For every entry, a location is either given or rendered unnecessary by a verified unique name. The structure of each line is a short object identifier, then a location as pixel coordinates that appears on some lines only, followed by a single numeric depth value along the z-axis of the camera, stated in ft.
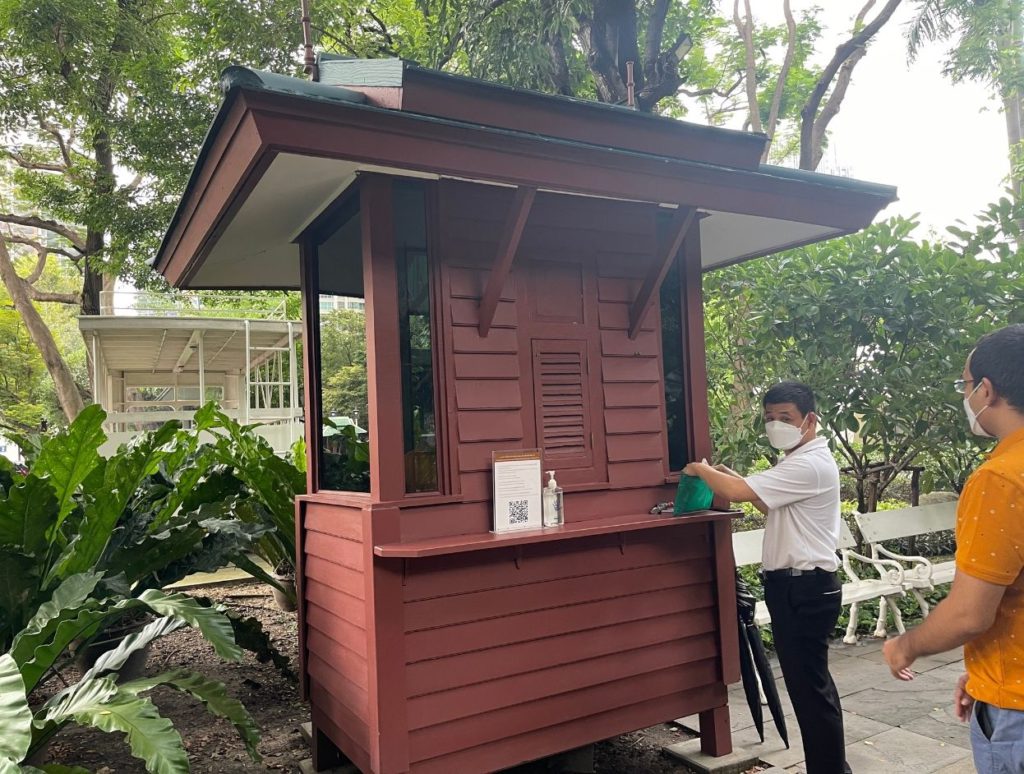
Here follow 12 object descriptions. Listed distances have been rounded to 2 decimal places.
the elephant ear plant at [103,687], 7.82
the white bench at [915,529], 19.58
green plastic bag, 11.74
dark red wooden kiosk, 9.55
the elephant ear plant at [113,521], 11.76
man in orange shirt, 5.37
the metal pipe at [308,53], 11.39
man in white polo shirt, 10.34
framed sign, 10.61
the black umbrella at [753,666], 12.18
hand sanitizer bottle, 10.92
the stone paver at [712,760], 11.77
